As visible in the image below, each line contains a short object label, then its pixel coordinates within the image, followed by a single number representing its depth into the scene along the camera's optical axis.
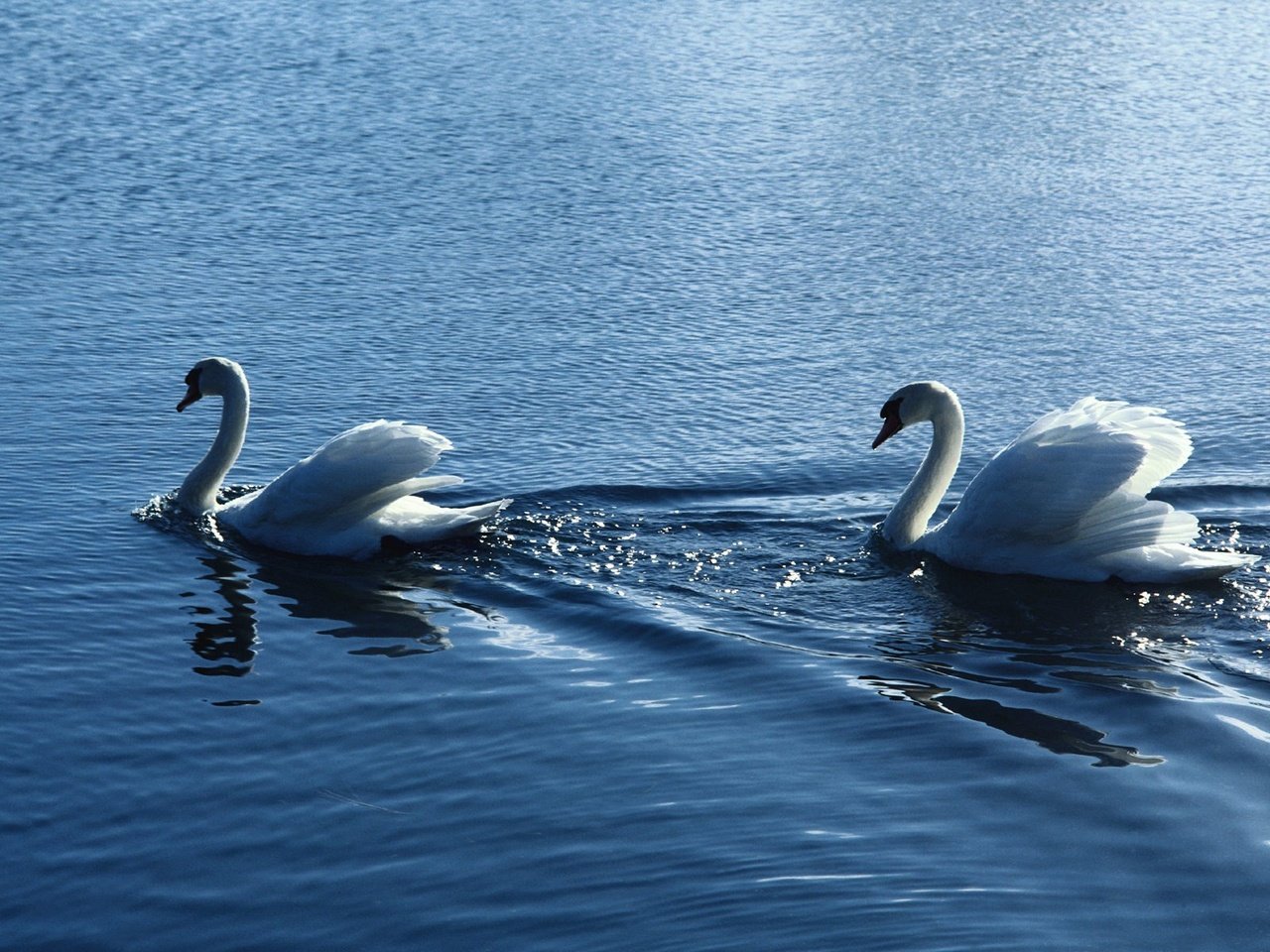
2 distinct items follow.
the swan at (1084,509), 19.12
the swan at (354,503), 20.31
